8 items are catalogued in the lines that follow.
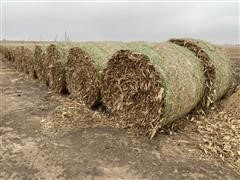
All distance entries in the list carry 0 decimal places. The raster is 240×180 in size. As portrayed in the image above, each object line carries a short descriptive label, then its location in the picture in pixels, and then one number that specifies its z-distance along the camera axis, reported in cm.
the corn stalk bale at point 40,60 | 614
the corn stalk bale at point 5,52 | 1259
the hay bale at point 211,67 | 380
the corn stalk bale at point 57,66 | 511
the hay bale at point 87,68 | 417
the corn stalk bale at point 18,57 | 867
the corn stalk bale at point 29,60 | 721
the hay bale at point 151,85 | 308
